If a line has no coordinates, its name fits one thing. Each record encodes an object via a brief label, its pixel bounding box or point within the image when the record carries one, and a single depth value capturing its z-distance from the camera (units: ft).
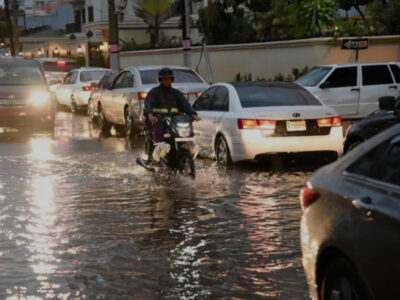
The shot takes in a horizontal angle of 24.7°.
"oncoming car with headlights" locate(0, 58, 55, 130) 69.67
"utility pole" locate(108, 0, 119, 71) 114.01
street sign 84.99
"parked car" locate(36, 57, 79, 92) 127.95
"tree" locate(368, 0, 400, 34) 107.45
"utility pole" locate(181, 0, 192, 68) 108.99
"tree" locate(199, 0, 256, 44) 136.32
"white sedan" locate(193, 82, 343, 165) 45.09
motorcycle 42.24
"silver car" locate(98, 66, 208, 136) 64.95
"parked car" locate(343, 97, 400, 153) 35.53
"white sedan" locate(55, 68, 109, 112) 99.76
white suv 73.26
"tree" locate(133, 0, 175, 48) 169.07
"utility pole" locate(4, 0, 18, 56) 218.05
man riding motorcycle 43.11
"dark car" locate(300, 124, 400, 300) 14.39
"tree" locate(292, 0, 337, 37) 108.99
